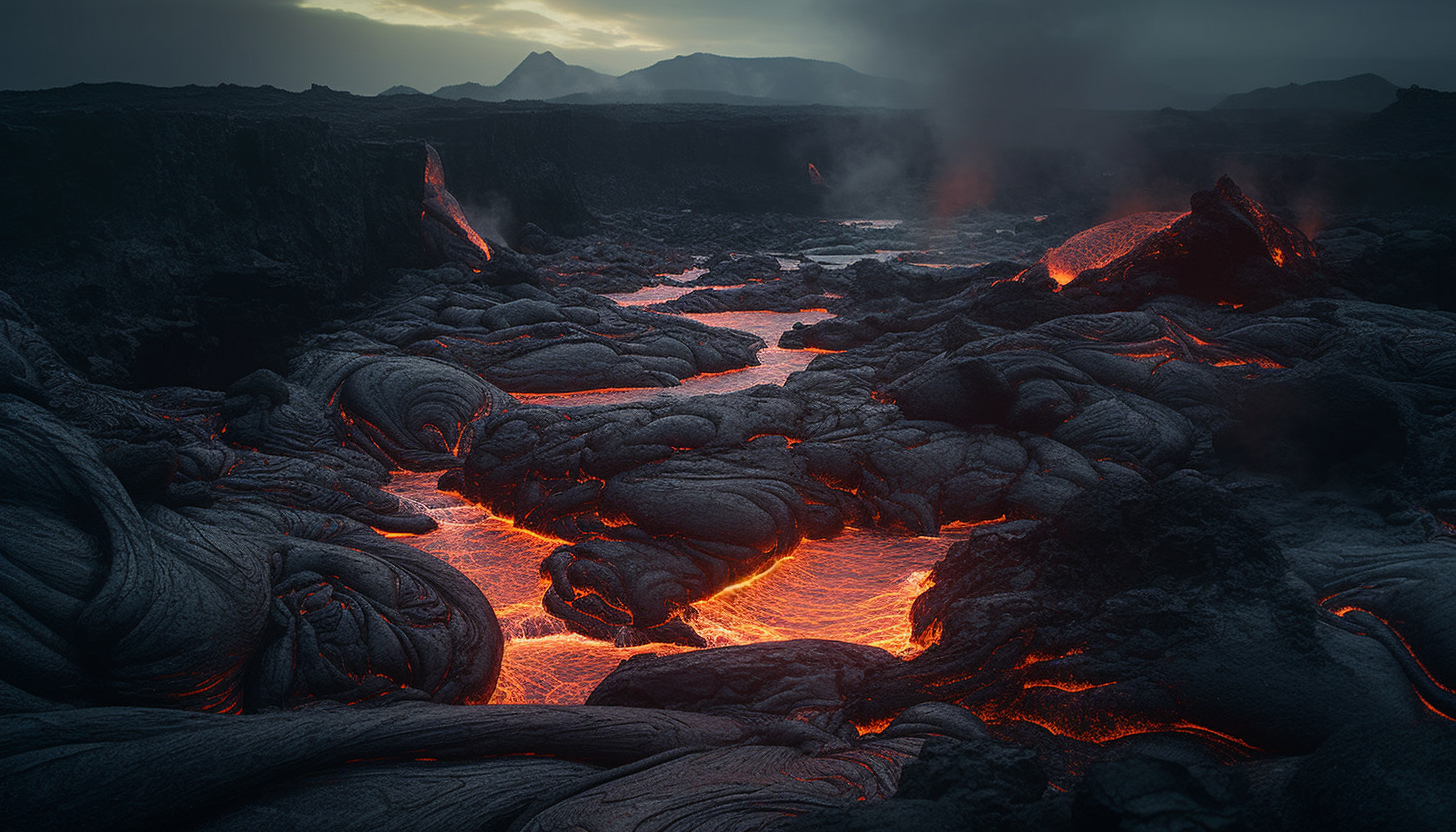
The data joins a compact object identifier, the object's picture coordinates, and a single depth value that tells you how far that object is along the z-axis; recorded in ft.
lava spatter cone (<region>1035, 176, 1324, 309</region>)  37.99
